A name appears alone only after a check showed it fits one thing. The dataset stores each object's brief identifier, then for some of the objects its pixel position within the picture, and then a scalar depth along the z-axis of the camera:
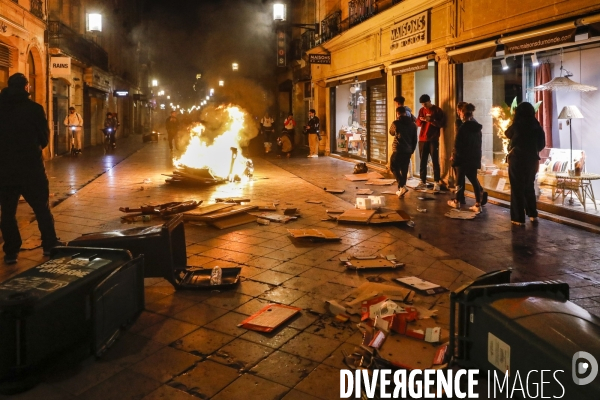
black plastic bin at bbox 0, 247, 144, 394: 3.14
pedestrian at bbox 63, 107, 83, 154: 20.86
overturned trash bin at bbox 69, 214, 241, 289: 4.64
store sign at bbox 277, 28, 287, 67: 26.53
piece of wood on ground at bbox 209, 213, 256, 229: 7.88
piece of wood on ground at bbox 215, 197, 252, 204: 9.77
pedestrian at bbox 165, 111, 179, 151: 22.09
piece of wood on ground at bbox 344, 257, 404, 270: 5.69
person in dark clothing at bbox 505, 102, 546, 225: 7.62
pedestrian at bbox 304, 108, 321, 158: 21.45
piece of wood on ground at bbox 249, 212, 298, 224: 8.38
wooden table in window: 8.45
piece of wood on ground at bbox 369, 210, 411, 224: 7.98
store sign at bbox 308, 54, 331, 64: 20.14
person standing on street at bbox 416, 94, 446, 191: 11.55
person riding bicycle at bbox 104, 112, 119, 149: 24.64
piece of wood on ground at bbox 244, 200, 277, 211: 9.28
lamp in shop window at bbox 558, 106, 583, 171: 8.98
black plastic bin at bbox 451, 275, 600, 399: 2.21
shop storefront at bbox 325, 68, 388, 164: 16.52
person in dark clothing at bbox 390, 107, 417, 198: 10.63
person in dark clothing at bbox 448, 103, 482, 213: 9.16
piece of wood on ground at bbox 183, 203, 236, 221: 8.08
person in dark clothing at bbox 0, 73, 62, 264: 5.90
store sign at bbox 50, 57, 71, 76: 19.50
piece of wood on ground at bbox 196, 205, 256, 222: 7.98
